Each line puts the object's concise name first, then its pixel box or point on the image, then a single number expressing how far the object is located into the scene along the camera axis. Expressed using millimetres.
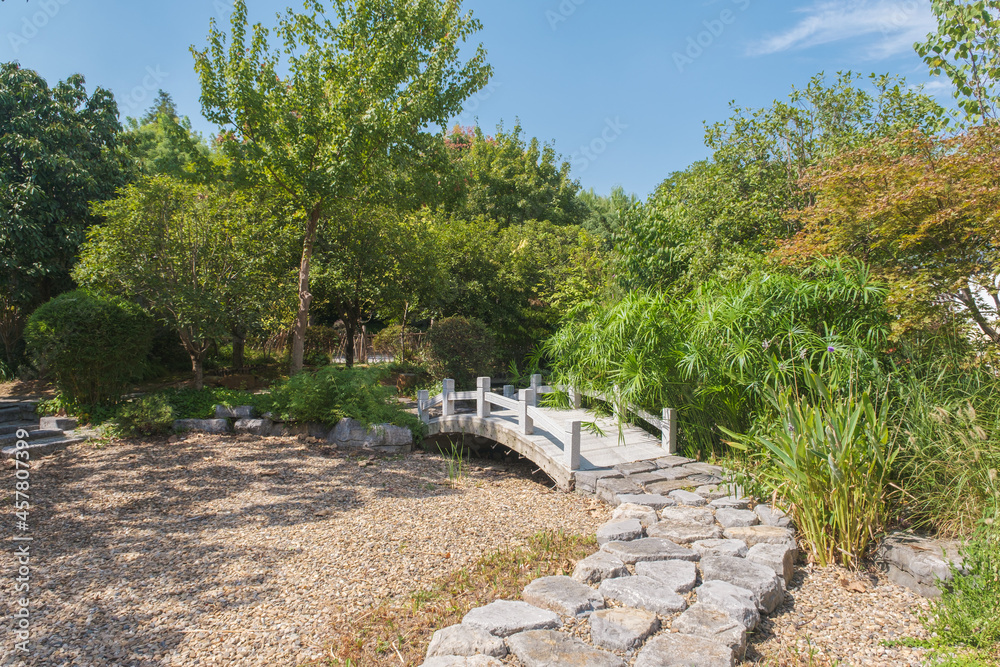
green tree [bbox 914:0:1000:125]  4531
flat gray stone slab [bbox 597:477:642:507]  4859
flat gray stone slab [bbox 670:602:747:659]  2564
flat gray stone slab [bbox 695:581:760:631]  2752
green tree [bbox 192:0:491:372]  8664
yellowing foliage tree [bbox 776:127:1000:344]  4516
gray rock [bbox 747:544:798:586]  3230
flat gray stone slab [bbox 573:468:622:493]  5155
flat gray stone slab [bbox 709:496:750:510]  4230
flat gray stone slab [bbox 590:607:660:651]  2568
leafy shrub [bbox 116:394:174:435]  7055
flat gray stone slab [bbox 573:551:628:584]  3270
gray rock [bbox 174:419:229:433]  7465
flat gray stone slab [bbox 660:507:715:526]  4070
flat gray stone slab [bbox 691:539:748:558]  3479
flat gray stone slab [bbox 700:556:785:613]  2953
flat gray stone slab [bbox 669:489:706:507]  4426
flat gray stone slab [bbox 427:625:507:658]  2516
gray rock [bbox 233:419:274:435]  7480
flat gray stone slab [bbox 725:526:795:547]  3572
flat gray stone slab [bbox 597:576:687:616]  2869
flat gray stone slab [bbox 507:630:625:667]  2408
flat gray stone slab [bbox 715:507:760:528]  3932
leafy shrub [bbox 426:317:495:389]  10461
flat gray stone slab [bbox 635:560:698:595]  3104
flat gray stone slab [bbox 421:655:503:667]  2412
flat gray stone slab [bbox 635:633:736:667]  2396
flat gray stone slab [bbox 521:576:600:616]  2881
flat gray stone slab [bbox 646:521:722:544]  3752
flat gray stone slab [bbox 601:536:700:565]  3479
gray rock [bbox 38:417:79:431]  7012
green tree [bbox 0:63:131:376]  9828
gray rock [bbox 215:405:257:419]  7746
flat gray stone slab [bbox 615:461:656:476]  5242
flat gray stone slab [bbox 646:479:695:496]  4801
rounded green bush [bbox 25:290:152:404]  7230
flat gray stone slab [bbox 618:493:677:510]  4469
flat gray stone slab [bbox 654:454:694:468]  5414
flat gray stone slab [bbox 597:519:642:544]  3816
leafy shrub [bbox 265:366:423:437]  7324
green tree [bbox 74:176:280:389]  7941
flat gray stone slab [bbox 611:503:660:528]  4145
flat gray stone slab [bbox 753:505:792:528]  3820
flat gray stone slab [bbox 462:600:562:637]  2668
